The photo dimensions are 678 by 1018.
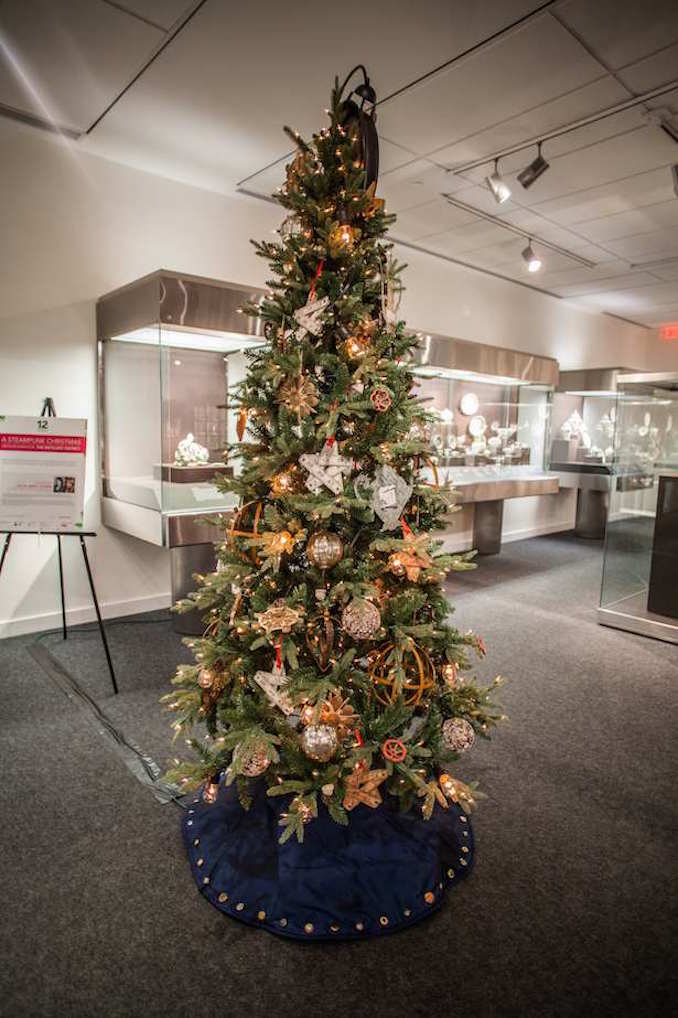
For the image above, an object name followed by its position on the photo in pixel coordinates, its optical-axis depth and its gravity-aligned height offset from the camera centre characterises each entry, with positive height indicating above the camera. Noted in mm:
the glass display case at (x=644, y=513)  4133 -509
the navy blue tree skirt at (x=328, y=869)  1595 -1233
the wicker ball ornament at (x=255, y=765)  1641 -911
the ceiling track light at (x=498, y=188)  3658 +1502
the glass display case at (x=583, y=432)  7121 +83
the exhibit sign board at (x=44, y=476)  2916 -255
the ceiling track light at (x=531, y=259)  4910 +1450
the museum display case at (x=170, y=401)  3352 +157
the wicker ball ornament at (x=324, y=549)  1648 -320
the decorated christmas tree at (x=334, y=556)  1656 -355
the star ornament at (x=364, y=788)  1669 -984
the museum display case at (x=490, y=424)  5613 +135
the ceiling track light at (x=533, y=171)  3411 +1518
